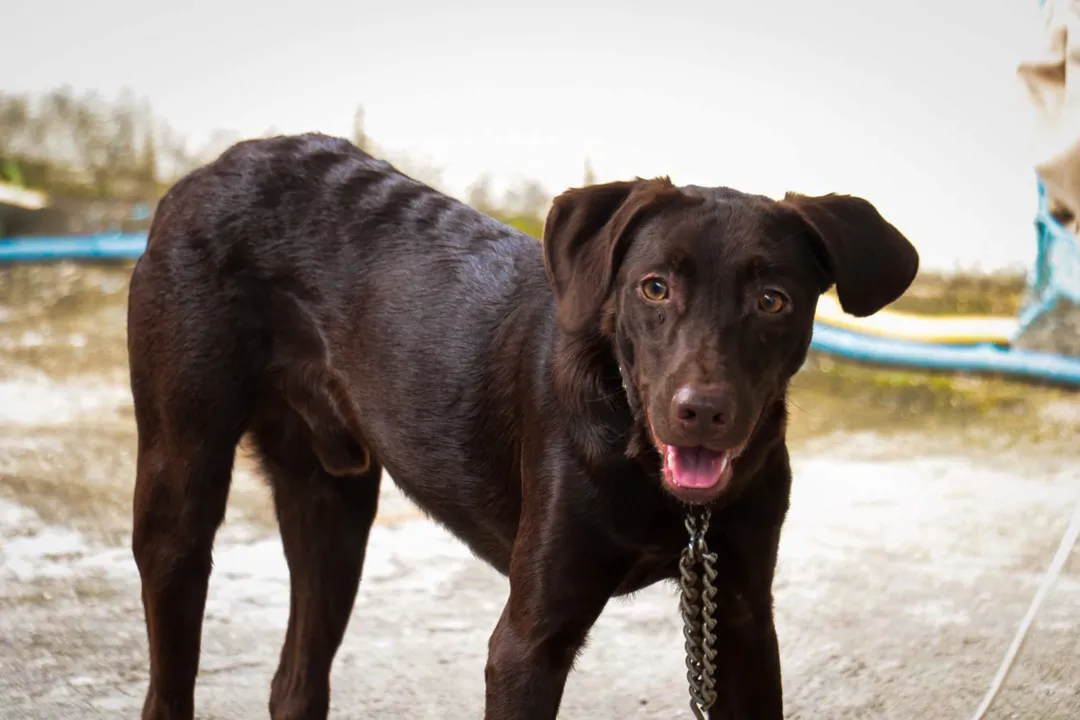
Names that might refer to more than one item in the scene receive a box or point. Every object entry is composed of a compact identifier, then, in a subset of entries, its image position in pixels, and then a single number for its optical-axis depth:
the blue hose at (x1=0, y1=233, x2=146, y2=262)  6.96
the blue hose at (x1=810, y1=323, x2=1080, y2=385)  6.12
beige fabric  3.21
